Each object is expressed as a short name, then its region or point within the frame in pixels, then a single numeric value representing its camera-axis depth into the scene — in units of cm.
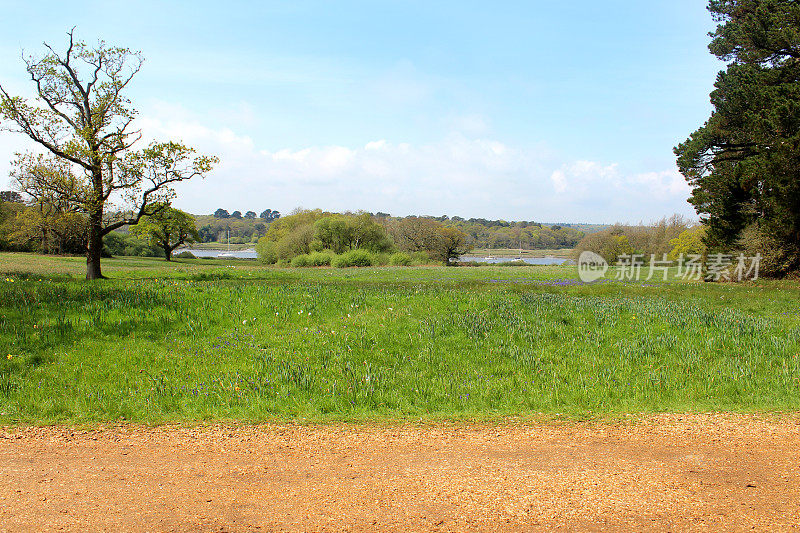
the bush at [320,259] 5481
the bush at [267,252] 6391
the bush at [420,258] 6201
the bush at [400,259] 5797
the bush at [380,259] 5642
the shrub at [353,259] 5191
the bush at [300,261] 5512
